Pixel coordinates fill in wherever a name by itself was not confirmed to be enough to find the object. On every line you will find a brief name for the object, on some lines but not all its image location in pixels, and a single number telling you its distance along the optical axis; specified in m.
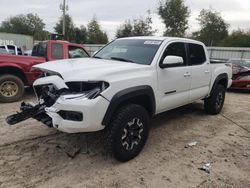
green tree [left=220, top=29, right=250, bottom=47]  24.19
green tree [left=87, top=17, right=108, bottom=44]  29.43
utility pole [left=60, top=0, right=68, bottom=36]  20.46
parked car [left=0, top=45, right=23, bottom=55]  7.94
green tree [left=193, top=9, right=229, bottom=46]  25.37
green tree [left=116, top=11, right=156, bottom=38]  21.64
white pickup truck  2.35
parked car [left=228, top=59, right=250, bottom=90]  7.14
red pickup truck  4.92
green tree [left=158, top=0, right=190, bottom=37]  21.15
